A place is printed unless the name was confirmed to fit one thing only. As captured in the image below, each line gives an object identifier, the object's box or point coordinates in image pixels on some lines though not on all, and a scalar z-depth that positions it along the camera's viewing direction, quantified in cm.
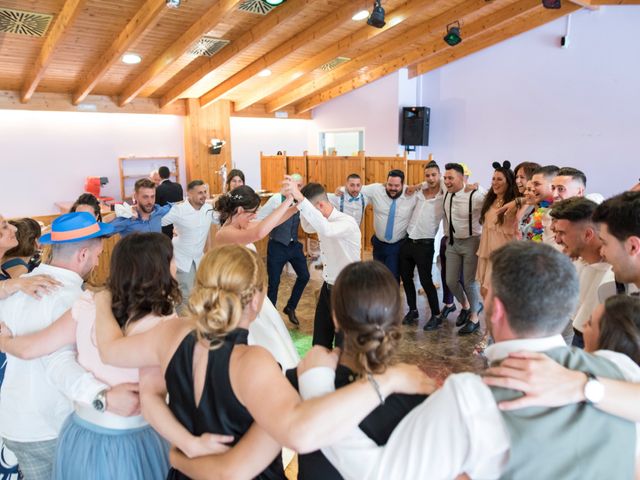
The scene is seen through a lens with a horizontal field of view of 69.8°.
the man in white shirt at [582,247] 189
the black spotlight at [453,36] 651
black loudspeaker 900
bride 250
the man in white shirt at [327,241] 318
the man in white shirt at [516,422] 90
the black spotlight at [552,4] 559
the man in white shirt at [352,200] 515
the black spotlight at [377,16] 525
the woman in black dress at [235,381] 97
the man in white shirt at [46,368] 157
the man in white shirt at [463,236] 435
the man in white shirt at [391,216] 479
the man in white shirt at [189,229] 436
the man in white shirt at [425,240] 464
